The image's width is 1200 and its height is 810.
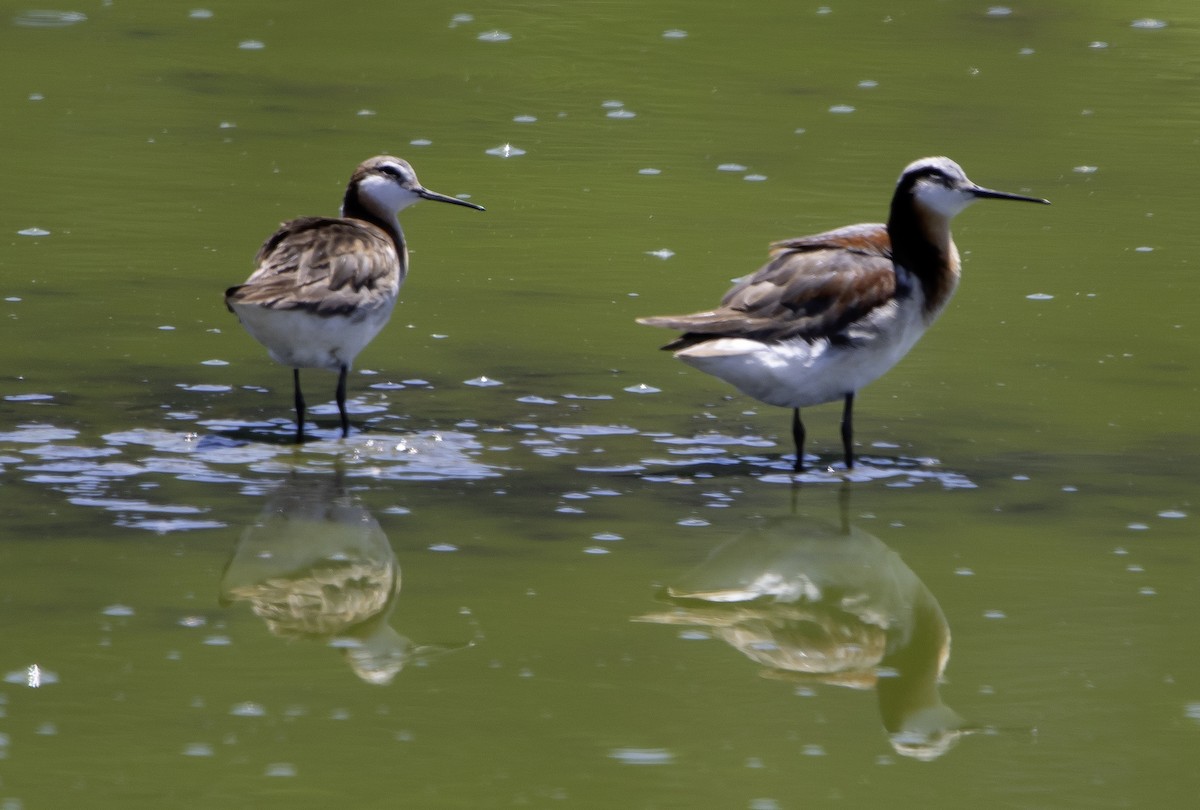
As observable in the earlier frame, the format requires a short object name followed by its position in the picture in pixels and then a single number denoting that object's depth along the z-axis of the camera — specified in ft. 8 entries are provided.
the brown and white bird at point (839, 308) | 30.94
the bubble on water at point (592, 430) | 33.09
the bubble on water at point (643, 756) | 20.97
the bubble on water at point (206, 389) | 35.12
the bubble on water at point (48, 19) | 70.64
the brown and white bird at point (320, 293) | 31.73
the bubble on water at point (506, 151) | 55.11
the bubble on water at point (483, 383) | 35.83
